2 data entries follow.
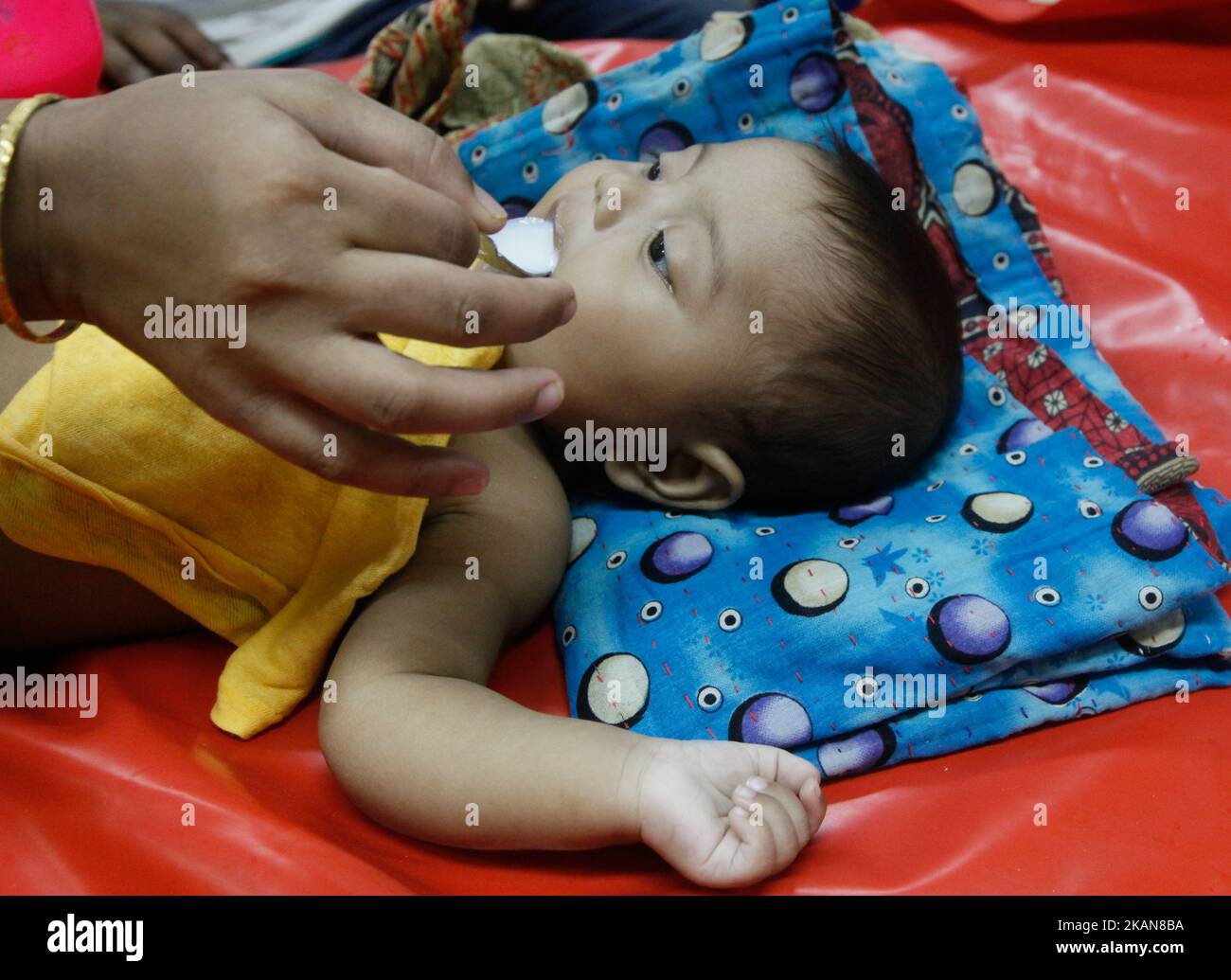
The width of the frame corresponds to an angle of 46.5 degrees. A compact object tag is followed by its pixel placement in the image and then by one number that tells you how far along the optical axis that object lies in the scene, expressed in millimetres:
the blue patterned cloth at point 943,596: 432
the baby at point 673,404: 407
